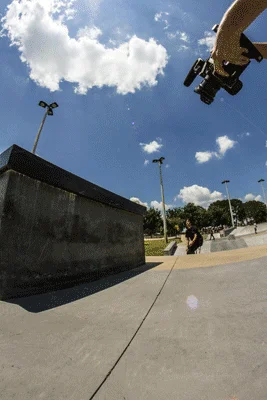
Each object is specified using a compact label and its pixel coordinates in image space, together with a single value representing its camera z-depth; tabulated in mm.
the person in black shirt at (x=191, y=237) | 7596
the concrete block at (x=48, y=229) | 2611
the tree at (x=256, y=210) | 82938
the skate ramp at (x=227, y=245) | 15504
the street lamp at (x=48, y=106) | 13352
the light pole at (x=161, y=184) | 29075
